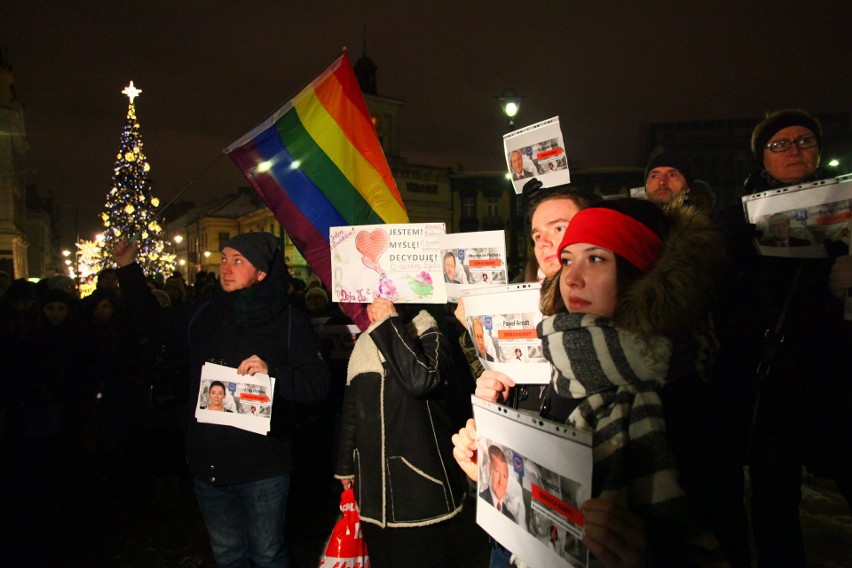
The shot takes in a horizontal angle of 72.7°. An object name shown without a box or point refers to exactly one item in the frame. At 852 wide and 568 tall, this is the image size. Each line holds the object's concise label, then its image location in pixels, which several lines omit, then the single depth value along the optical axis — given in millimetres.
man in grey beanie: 3576
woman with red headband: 1499
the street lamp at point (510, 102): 10174
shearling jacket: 3299
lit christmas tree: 32781
